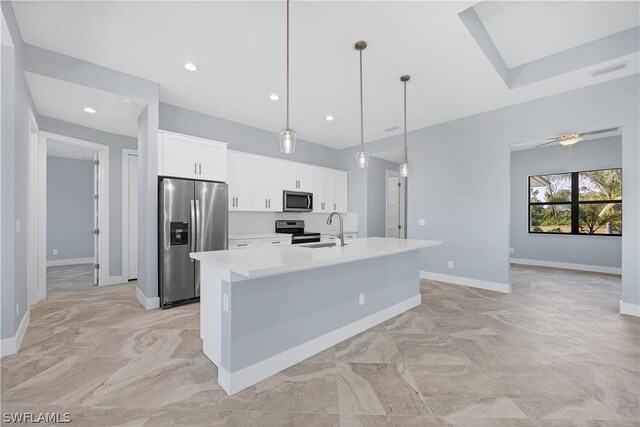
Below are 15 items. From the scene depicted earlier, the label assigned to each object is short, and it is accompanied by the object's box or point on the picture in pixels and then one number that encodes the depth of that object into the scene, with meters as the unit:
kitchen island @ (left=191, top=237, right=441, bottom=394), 1.87
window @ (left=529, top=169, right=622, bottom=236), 5.60
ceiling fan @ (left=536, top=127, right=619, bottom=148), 3.59
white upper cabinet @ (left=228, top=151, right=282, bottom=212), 4.61
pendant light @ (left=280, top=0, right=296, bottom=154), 2.44
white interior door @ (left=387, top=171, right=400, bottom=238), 7.04
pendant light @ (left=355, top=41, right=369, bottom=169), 3.20
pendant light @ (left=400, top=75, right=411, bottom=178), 3.43
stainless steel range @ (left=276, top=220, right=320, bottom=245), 5.22
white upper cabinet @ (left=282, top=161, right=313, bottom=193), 5.39
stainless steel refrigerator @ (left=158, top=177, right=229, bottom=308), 3.46
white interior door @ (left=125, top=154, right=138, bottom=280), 4.98
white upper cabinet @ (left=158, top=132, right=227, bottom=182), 3.61
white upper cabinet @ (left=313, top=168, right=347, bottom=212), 5.95
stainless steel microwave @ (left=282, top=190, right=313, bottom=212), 5.35
